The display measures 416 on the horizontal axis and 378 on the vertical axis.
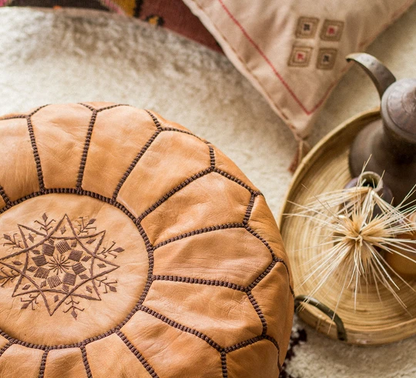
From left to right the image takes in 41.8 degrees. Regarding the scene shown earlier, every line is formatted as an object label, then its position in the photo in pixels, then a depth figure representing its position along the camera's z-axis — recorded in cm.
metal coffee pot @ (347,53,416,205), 98
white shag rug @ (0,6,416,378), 141
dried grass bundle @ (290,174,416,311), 97
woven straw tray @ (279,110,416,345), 111
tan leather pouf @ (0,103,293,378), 79
